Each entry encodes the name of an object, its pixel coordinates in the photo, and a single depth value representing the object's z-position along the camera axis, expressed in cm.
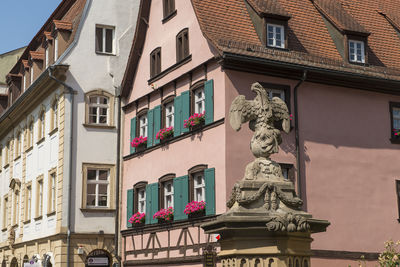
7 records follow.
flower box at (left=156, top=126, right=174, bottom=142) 2166
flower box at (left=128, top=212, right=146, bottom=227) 2286
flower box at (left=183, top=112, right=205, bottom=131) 1980
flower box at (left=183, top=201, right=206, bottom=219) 1908
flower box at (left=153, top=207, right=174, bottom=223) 2092
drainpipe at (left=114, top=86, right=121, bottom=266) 2447
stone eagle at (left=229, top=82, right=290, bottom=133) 695
